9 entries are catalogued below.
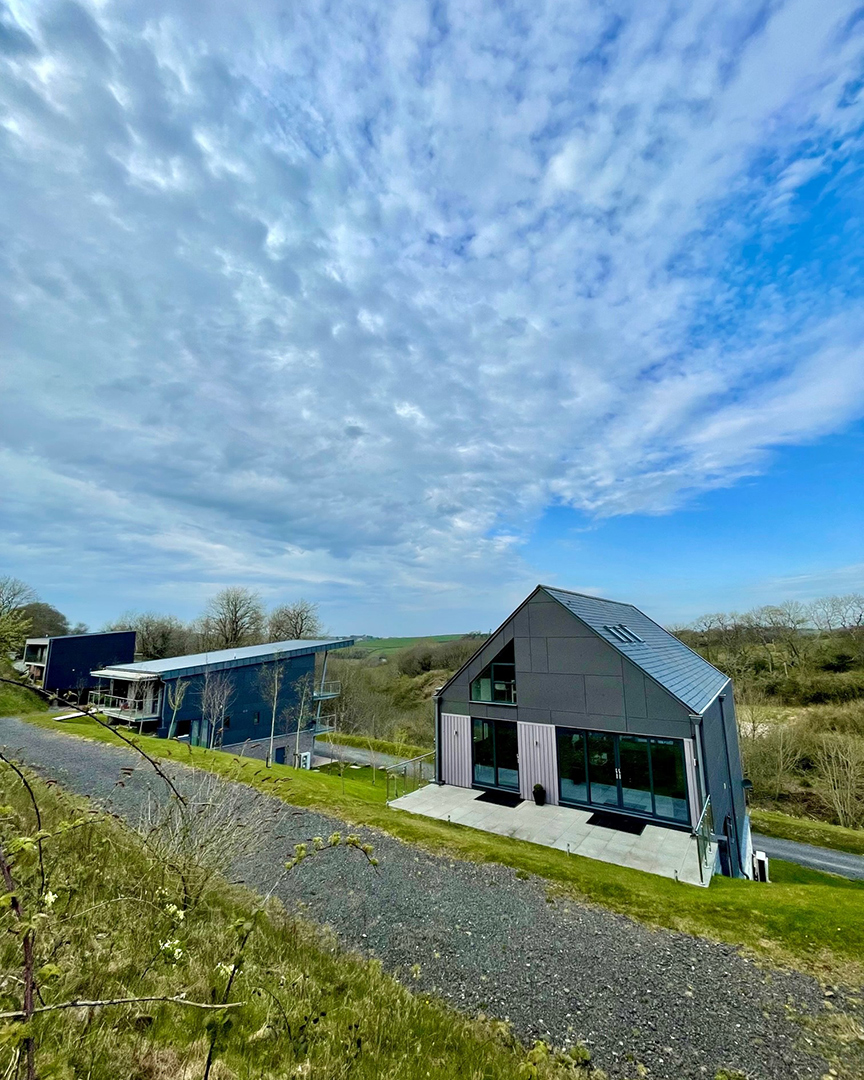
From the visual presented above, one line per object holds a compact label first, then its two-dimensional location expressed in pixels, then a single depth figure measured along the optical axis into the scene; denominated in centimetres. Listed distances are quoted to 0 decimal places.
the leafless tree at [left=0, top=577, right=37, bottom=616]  3928
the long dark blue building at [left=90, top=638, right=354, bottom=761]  2347
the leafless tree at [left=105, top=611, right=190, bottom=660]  4772
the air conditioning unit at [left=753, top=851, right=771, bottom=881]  1494
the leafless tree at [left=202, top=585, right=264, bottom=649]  4872
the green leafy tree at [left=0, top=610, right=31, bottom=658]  2411
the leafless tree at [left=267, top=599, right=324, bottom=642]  5116
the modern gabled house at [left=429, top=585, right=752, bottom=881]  1289
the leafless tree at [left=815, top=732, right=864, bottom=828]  2338
